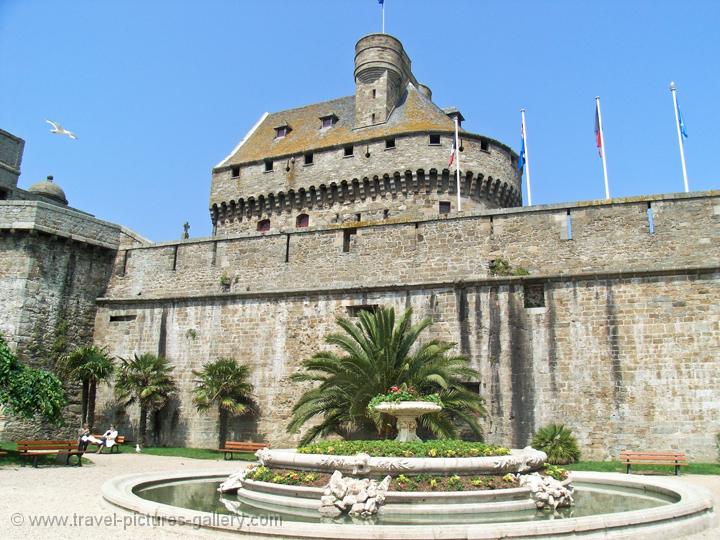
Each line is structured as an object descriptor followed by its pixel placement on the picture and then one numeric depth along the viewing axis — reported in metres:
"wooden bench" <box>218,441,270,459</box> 17.45
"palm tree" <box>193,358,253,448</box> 18.48
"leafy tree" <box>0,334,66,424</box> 15.03
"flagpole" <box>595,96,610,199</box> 20.64
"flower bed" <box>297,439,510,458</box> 9.94
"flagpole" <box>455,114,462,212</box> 27.12
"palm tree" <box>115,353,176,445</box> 19.47
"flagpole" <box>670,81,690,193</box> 19.41
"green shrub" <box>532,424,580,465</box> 15.19
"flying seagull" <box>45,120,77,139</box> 26.06
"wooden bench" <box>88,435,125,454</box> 18.45
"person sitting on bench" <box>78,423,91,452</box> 15.43
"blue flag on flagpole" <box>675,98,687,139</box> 21.25
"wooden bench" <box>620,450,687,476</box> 13.45
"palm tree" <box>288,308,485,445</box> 15.48
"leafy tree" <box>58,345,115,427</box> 19.50
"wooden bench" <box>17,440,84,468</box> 14.23
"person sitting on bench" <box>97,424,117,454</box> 18.22
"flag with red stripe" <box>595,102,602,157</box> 22.31
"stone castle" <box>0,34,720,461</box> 15.72
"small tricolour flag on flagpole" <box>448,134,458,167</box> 25.84
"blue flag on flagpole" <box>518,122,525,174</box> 25.32
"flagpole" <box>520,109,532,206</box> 23.42
